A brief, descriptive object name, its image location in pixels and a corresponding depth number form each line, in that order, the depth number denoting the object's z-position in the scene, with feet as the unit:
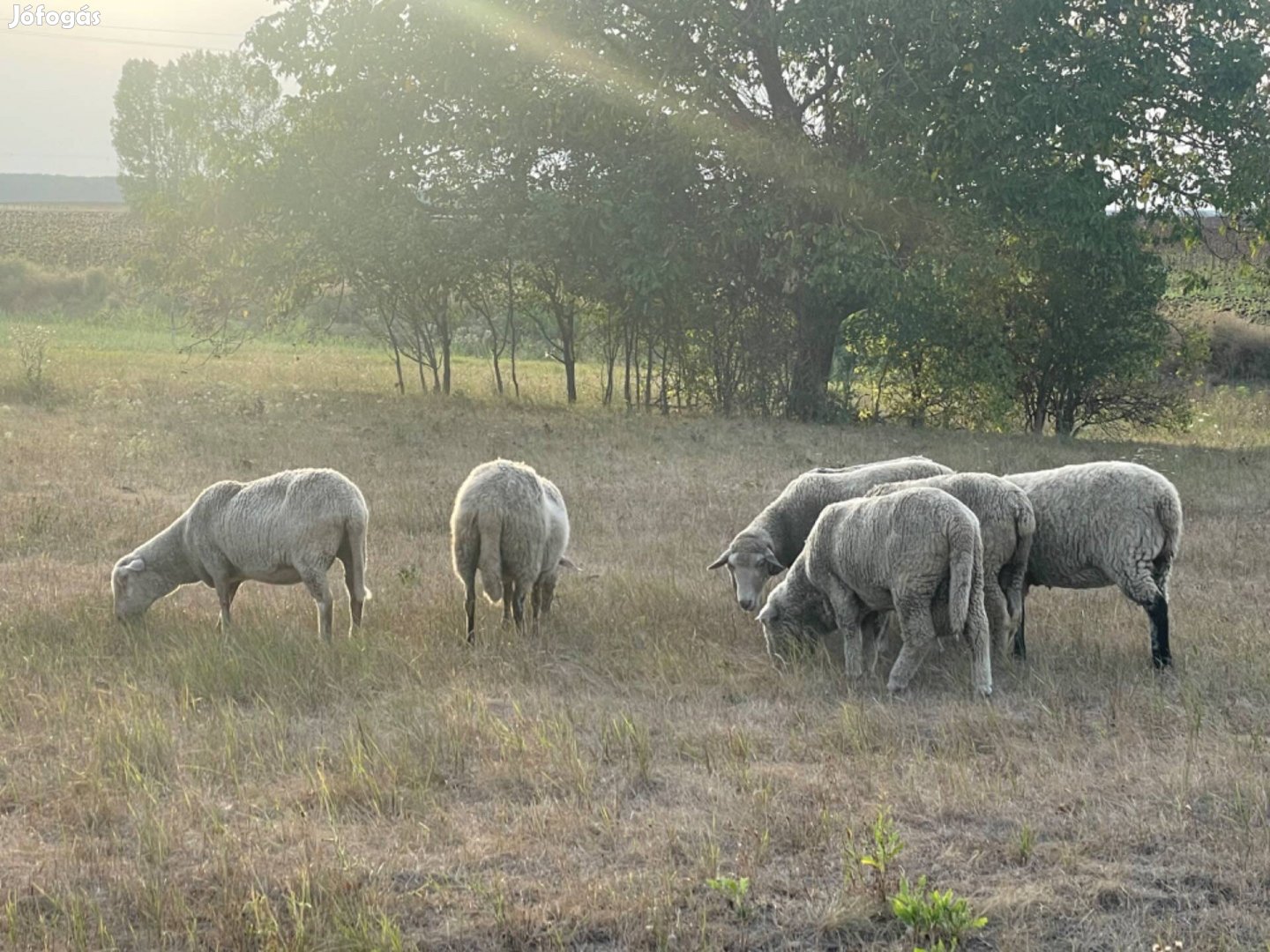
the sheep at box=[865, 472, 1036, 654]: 24.58
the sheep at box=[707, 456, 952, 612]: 29.55
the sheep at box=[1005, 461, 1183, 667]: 24.56
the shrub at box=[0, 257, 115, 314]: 177.78
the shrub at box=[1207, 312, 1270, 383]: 102.89
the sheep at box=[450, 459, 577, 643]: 26.37
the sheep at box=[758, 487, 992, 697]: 22.36
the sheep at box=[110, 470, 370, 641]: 26.63
